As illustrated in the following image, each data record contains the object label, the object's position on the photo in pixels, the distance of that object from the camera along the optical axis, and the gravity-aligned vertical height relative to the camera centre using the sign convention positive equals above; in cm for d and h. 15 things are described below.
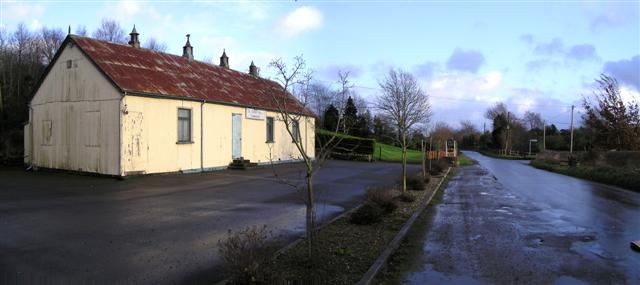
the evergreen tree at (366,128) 5599 +131
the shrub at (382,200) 1086 -139
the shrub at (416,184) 1716 -161
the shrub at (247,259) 511 -133
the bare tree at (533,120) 10762 +442
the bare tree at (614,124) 2922 +103
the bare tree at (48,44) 4722 +946
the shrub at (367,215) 989 -159
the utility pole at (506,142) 8474 -47
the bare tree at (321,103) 6716 +527
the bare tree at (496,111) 10248 +610
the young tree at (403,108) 1632 +127
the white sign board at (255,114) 2702 +139
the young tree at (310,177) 591 -48
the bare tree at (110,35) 5292 +1141
